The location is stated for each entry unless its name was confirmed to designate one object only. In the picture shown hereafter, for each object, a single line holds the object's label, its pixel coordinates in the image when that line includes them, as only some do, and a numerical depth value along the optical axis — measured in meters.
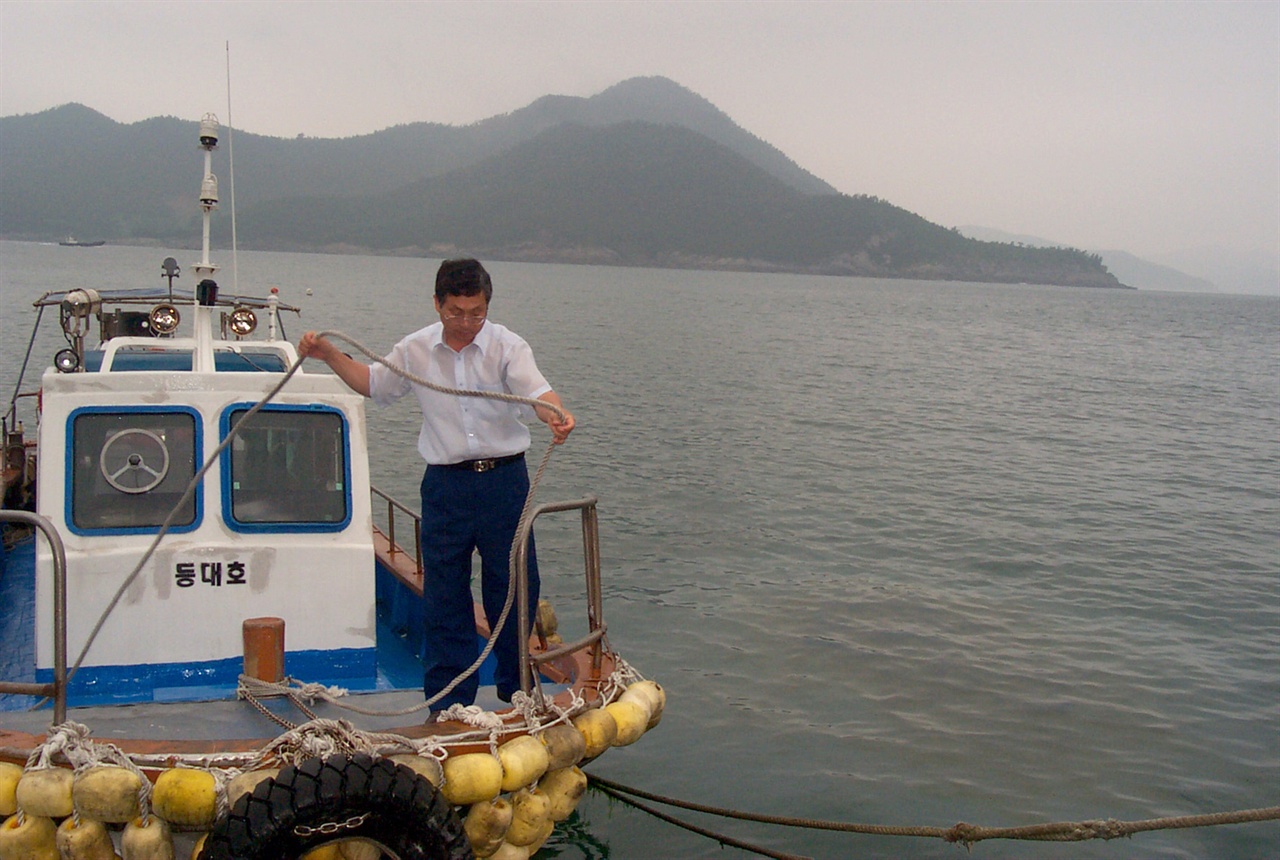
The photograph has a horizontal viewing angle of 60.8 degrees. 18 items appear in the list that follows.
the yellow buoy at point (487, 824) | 4.32
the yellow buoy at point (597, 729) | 4.63
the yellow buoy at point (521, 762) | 4.32
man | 4.73
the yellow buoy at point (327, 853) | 3.97
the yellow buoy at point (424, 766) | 4.14
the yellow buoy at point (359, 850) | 4.04
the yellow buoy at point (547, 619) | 6.30
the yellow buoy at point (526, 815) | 4.45
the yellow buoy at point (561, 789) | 4.58
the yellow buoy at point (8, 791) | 3.99
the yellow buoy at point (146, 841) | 3.88
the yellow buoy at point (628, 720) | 4.75
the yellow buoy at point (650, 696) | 4.92
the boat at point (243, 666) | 3.92
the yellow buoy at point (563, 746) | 4.44
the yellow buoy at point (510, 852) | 4.50
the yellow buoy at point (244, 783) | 3.91
